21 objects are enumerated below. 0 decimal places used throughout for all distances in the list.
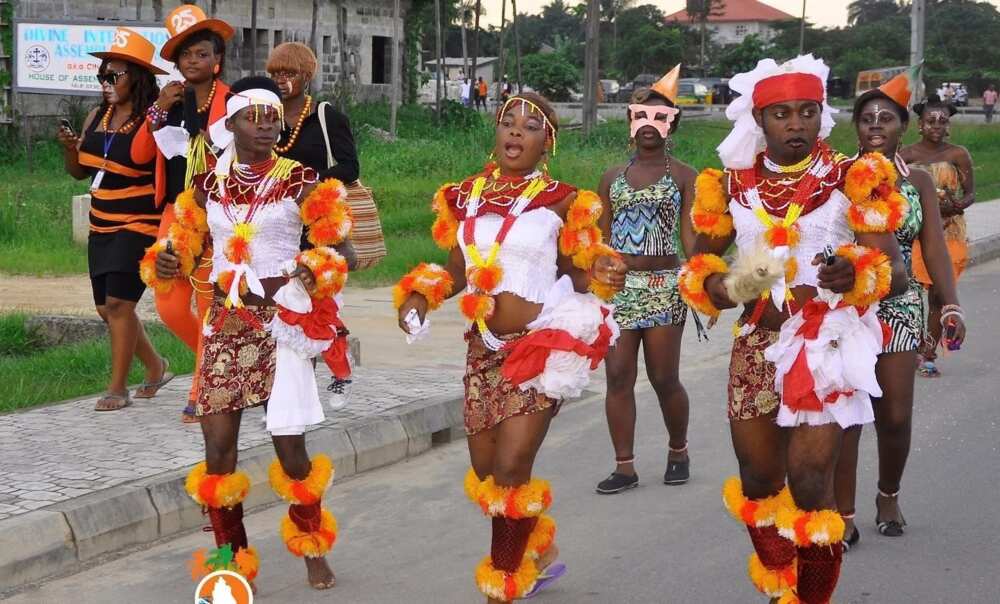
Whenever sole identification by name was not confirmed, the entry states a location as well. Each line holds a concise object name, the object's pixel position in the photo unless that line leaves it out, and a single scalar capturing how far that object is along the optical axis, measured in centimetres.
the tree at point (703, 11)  9994
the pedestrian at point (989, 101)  5550
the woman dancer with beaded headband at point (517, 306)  534
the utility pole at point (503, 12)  3962
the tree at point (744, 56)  8018
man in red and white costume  488
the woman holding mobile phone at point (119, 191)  815
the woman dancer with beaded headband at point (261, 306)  559
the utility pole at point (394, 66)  2754
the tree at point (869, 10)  13675
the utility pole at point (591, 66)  3007
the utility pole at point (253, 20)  2534
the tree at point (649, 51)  8612
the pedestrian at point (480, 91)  5533
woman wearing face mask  738
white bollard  1630
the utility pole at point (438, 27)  3412
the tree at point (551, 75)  6412
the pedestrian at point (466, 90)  5256
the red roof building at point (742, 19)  14375
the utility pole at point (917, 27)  2922
